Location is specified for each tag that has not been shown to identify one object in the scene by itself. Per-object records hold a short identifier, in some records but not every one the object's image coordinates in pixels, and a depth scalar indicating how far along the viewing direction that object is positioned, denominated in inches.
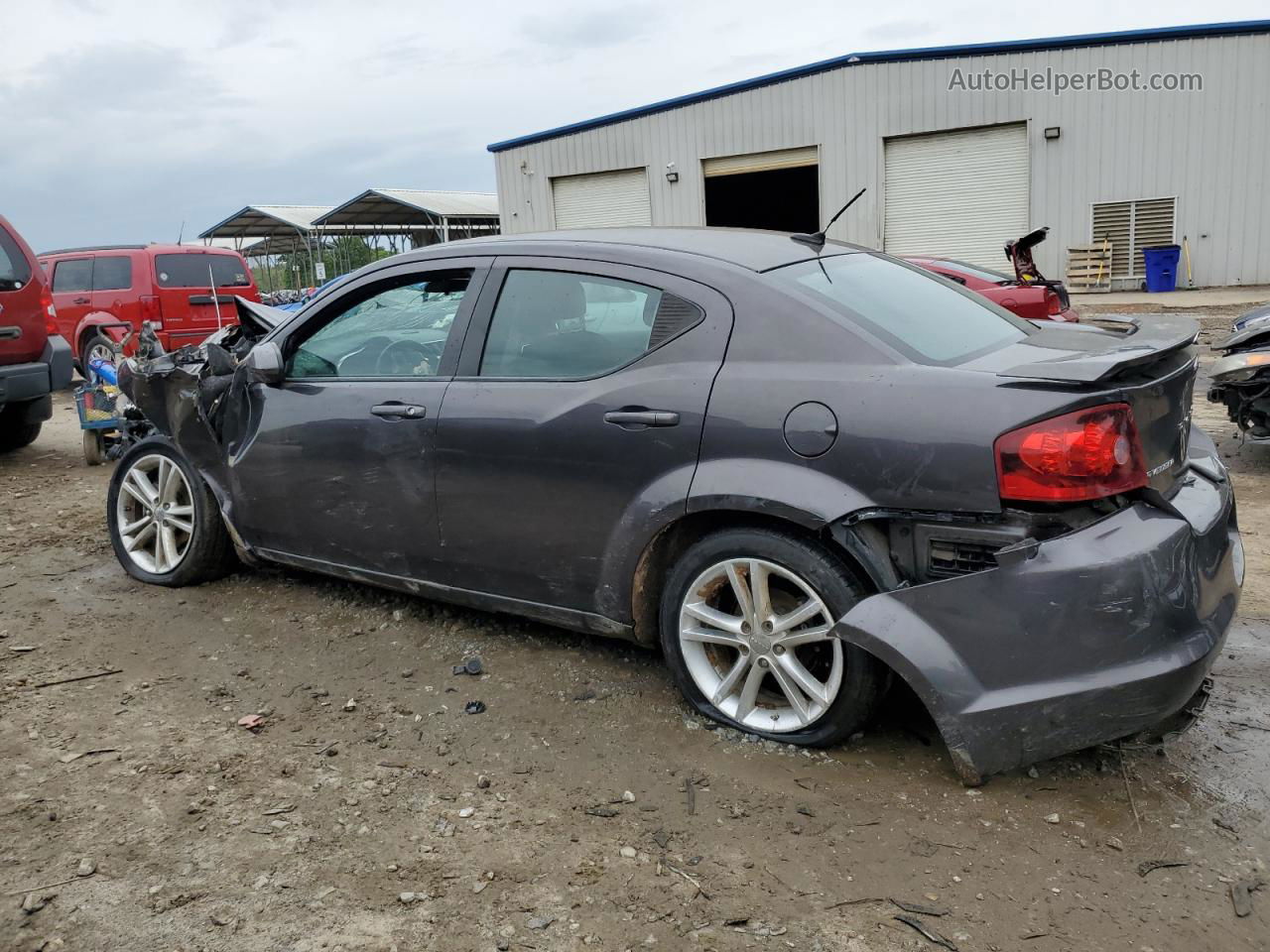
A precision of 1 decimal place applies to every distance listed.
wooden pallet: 780.0
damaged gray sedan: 101.2
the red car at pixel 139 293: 530.3
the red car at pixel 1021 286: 379.2
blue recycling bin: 747.4
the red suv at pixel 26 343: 305.0
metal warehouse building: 724.7
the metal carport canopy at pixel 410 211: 1230.3
